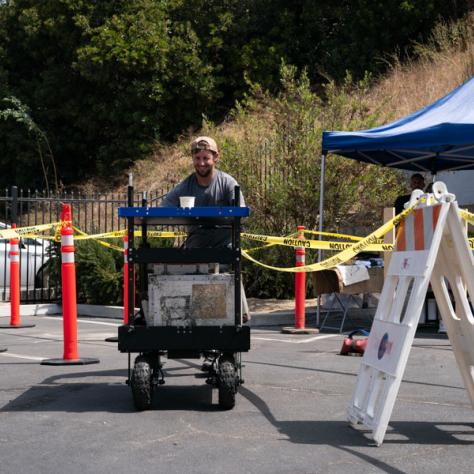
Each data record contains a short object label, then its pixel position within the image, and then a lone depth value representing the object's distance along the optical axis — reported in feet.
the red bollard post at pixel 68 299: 28.17
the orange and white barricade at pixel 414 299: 17.90
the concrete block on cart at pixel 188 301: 21.85
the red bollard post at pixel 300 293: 39.55
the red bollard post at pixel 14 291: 41.42
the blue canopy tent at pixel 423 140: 37.01
